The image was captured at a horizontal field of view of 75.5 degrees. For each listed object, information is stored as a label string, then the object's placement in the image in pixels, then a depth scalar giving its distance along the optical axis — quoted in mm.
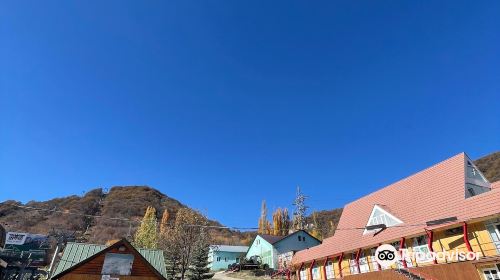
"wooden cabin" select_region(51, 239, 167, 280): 25656
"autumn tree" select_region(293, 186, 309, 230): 92688
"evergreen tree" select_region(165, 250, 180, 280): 44375
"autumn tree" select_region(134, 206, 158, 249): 57462
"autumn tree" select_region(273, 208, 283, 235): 98750
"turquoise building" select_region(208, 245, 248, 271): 65375
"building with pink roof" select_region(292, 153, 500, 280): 20766
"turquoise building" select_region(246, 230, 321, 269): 53250
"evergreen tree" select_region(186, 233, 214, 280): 42562
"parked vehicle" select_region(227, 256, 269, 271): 53375
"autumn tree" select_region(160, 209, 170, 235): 72825
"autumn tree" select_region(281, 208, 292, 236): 98625
